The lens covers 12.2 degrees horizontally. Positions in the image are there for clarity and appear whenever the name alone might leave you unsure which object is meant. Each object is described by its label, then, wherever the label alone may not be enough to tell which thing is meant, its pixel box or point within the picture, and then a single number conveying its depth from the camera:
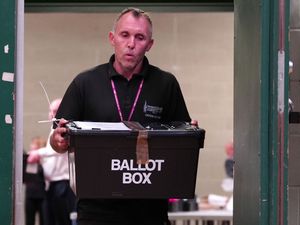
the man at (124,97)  6.67
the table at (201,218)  12.73
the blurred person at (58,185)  15.39
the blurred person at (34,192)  16.11
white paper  6.15
